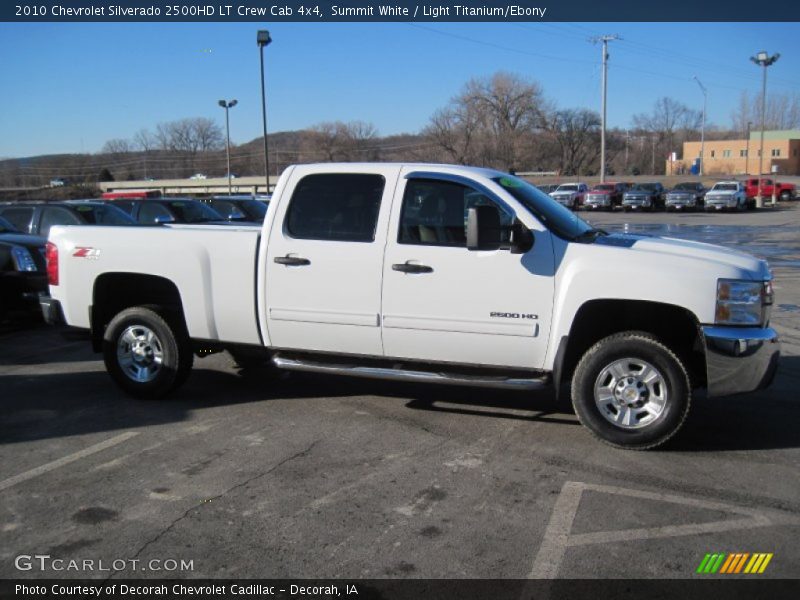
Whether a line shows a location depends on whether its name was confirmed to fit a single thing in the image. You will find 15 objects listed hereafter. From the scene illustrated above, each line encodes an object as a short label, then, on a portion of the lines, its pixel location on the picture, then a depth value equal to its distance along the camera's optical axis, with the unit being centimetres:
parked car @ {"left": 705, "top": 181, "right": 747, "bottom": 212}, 4372
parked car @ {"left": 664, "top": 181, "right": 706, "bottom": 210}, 4500
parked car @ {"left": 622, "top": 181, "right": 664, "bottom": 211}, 4627
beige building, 10925
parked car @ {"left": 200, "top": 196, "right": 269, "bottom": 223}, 1828
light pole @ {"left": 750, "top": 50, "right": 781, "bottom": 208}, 4406
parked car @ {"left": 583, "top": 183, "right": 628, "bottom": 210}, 4750
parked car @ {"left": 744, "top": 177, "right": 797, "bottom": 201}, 5231
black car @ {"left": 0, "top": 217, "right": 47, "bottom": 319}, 959
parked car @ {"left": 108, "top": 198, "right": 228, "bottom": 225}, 1589
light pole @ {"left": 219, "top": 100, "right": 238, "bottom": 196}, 3994
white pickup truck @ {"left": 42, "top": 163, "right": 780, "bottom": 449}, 501
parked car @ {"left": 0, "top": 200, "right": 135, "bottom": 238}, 1279
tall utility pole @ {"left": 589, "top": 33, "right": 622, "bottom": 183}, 5034
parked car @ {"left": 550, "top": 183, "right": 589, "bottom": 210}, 4962
